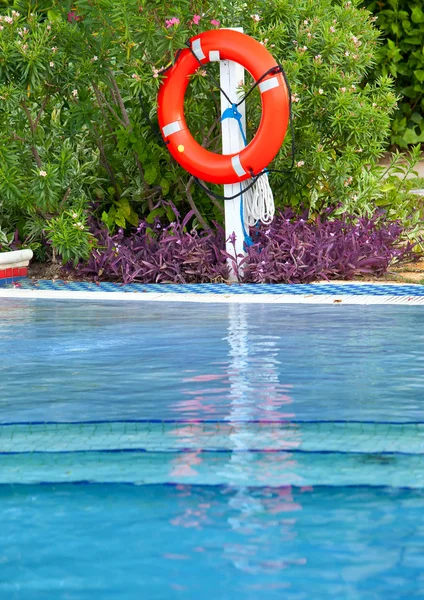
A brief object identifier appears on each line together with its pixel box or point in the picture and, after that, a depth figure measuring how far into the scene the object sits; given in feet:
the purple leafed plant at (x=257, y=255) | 45.40
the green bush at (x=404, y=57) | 76.49
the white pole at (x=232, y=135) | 45.11
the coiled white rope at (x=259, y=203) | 45.84
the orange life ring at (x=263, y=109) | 44.12
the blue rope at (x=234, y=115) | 45.22
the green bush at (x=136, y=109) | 44.83
